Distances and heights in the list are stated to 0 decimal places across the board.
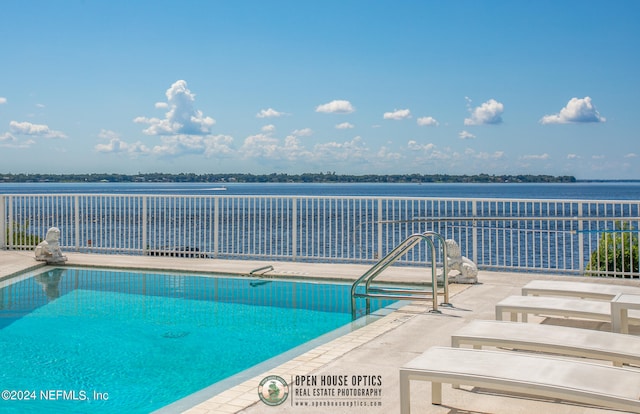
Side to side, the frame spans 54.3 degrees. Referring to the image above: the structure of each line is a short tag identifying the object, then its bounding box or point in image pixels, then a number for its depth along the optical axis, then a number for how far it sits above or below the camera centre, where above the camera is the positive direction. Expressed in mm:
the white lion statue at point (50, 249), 10539 -924
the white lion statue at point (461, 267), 8180 -1041
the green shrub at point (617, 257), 8656 -1125
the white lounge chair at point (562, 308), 4898 -981
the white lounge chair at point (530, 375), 2850 -932
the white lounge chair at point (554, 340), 3643 -951
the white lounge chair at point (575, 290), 5730 -968
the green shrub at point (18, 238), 12466 -894
